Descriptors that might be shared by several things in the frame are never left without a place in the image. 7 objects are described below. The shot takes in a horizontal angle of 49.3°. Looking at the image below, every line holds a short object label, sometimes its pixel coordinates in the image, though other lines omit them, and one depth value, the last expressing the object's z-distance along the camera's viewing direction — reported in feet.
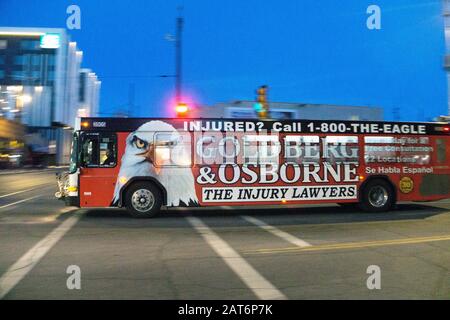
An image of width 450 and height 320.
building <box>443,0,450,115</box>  66.98
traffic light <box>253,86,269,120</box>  77.66
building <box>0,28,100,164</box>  262.67
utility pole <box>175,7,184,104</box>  100.48
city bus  43.24
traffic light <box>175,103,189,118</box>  71.09
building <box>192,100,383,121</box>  183.93
